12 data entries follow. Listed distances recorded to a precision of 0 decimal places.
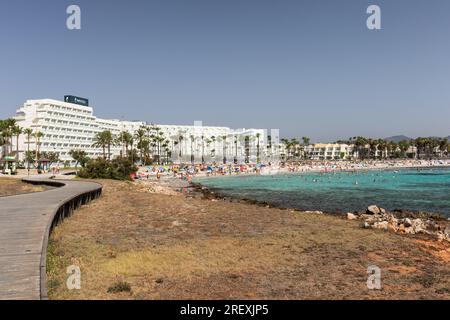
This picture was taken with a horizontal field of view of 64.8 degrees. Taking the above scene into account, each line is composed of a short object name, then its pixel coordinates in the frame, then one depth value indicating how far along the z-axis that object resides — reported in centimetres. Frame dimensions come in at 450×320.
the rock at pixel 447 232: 2112
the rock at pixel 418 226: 2134
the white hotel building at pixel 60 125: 12500
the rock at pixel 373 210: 3153
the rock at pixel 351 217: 2775
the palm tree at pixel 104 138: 11669
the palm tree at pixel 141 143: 13250
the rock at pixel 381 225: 2134
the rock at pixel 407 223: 2359
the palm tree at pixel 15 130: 9306
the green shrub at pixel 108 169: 5731
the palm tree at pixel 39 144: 11758
